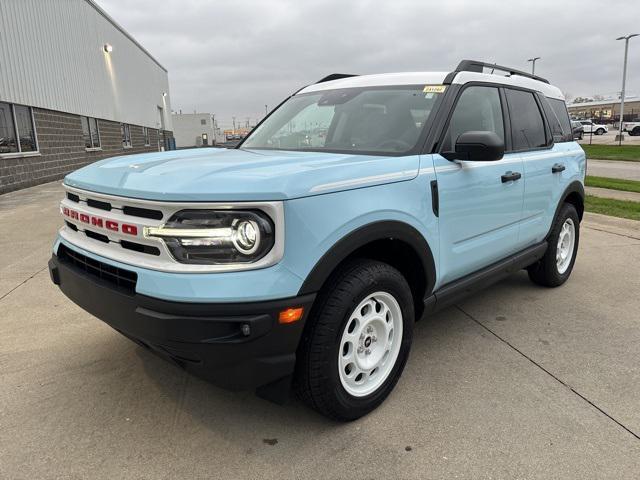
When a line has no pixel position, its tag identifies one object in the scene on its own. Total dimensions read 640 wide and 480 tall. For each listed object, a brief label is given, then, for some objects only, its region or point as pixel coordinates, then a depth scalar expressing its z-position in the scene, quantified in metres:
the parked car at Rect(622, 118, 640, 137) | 50.02
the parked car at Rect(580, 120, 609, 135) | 54.40
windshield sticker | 3.15
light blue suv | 2.02
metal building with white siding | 12.88
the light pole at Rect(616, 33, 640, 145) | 34.19
